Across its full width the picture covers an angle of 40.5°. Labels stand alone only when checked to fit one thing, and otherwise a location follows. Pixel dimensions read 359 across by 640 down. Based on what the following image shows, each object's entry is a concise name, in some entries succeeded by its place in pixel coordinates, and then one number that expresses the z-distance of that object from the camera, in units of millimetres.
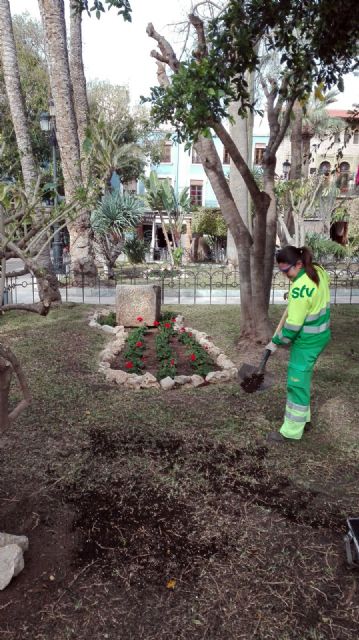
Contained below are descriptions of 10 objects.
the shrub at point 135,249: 18466
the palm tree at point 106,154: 12953
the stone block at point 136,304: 8867
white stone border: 5770
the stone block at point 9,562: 2576
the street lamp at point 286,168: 20719
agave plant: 15758
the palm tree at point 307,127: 17734
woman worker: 3951
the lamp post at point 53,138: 14281
